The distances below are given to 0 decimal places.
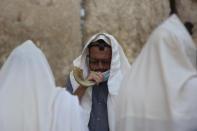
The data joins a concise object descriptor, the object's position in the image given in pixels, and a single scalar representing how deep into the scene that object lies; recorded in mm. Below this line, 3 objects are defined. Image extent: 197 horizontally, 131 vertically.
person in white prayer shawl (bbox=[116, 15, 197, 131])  2811
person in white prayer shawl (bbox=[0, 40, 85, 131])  3201
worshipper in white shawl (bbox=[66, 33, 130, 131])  4000
